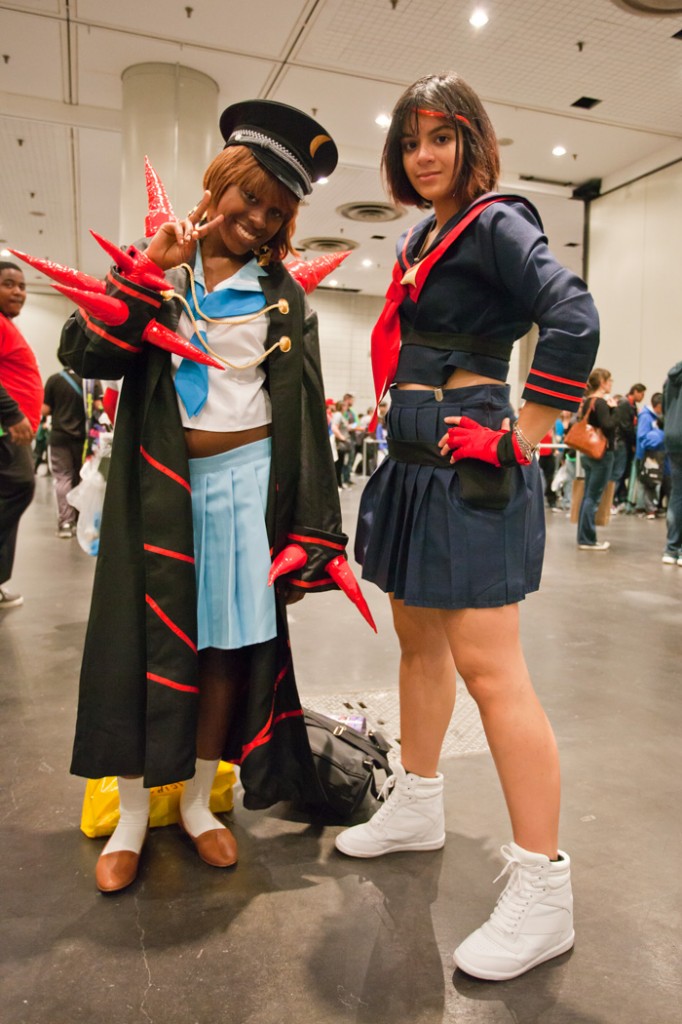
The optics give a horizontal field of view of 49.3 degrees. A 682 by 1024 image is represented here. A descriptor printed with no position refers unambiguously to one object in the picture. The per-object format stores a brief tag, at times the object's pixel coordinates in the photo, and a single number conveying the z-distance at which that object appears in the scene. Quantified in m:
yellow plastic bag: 1.83
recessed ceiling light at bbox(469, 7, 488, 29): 6.05
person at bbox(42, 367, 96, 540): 6.06
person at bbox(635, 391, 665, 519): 9.03
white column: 6.61
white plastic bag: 2.16
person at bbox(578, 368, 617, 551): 6.11
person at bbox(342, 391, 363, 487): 14.33
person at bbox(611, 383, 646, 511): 7.87
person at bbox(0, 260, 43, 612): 3.52
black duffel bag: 1.90
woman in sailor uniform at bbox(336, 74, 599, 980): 1.36
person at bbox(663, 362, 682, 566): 5.54
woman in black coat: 1.53
